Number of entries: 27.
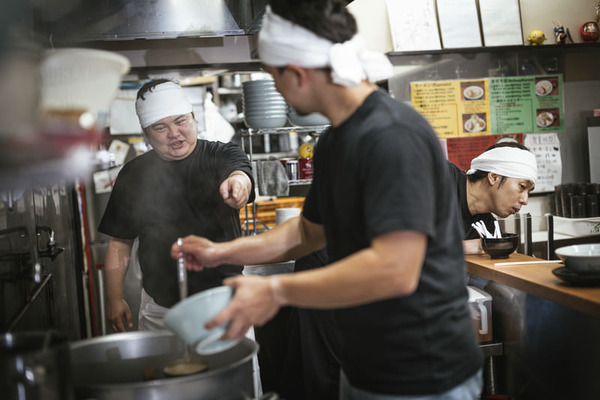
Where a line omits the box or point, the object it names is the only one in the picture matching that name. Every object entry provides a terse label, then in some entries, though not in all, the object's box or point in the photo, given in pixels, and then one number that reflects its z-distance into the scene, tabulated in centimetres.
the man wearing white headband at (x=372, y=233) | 123
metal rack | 439
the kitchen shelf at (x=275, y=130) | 440
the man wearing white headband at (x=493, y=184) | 316
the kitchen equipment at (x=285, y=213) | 398
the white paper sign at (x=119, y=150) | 518
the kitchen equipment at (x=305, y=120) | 438
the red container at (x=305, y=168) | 470
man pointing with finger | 268
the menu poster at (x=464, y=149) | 509
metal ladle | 145
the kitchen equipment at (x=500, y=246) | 303
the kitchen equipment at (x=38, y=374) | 99
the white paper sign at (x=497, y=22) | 502
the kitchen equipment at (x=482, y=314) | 285
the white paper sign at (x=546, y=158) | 517
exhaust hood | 273
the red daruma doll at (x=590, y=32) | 511
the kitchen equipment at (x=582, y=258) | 216
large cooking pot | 119
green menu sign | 514
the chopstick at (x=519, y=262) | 286
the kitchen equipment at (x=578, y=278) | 218
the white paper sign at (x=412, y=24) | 490
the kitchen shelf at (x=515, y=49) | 489
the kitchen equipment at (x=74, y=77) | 107
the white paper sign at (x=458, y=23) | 495
